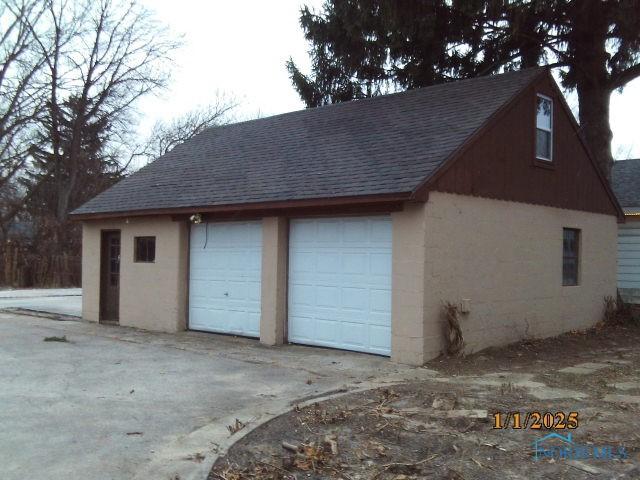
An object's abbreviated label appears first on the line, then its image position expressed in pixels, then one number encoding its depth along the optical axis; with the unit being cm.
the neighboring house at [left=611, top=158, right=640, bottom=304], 1747
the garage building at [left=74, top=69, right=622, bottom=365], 961
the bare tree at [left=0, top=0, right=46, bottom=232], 2902
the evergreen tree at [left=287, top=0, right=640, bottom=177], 1427
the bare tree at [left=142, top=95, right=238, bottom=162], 3975
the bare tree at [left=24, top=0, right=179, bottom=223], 3098
